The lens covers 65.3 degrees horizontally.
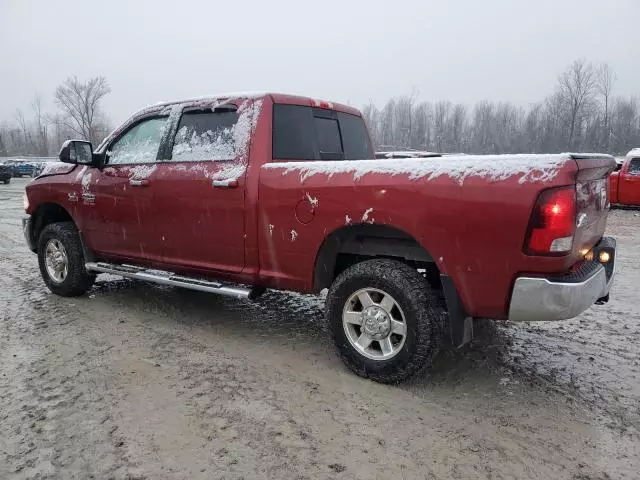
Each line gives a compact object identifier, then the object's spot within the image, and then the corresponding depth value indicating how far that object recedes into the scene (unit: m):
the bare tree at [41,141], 93.19
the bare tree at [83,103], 78.31
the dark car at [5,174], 30.61
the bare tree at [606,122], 59.83
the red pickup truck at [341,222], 2.72
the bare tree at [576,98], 57.81
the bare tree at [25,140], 100.25
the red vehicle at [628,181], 14.82
